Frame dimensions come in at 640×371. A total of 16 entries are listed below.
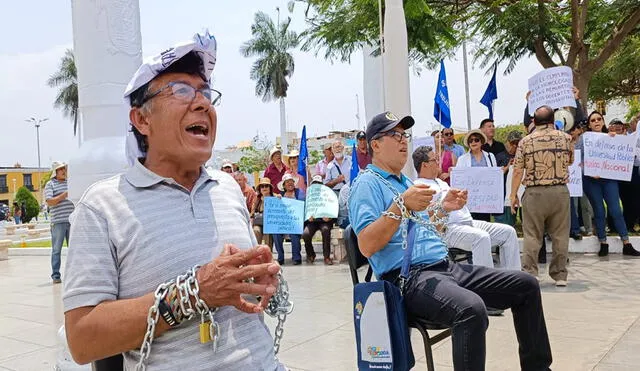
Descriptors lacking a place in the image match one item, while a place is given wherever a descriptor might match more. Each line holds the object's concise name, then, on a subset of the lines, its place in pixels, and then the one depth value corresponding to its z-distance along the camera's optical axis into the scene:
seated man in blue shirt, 2.75
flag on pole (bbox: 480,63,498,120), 9.90
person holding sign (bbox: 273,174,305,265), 9.40
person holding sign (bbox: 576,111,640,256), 7.51
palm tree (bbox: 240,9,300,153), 46.28
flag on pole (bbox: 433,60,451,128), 7.18
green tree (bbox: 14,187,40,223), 47.91
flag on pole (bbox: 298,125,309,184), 10.88
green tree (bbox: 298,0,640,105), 8.84
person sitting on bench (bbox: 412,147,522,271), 4.91
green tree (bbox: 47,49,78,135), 48.31
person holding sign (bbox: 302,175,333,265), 9.15
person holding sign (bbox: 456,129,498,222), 7.16
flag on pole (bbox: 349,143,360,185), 9.30
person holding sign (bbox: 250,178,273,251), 9.75
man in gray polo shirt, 1.53
